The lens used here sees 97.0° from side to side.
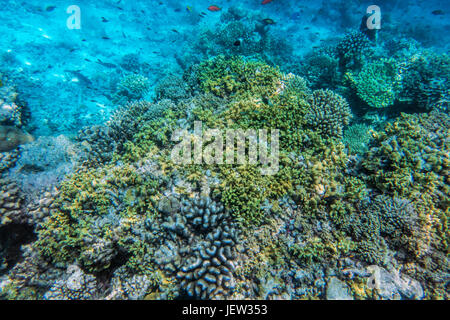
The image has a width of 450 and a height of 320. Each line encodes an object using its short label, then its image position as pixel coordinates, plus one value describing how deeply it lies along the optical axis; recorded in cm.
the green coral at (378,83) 734
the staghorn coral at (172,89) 638
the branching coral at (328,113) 496
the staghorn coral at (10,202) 453
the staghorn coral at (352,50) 913
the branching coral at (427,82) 696
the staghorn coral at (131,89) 1148
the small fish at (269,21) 990
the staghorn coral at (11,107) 786
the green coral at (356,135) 630
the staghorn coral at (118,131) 560
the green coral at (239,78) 559
